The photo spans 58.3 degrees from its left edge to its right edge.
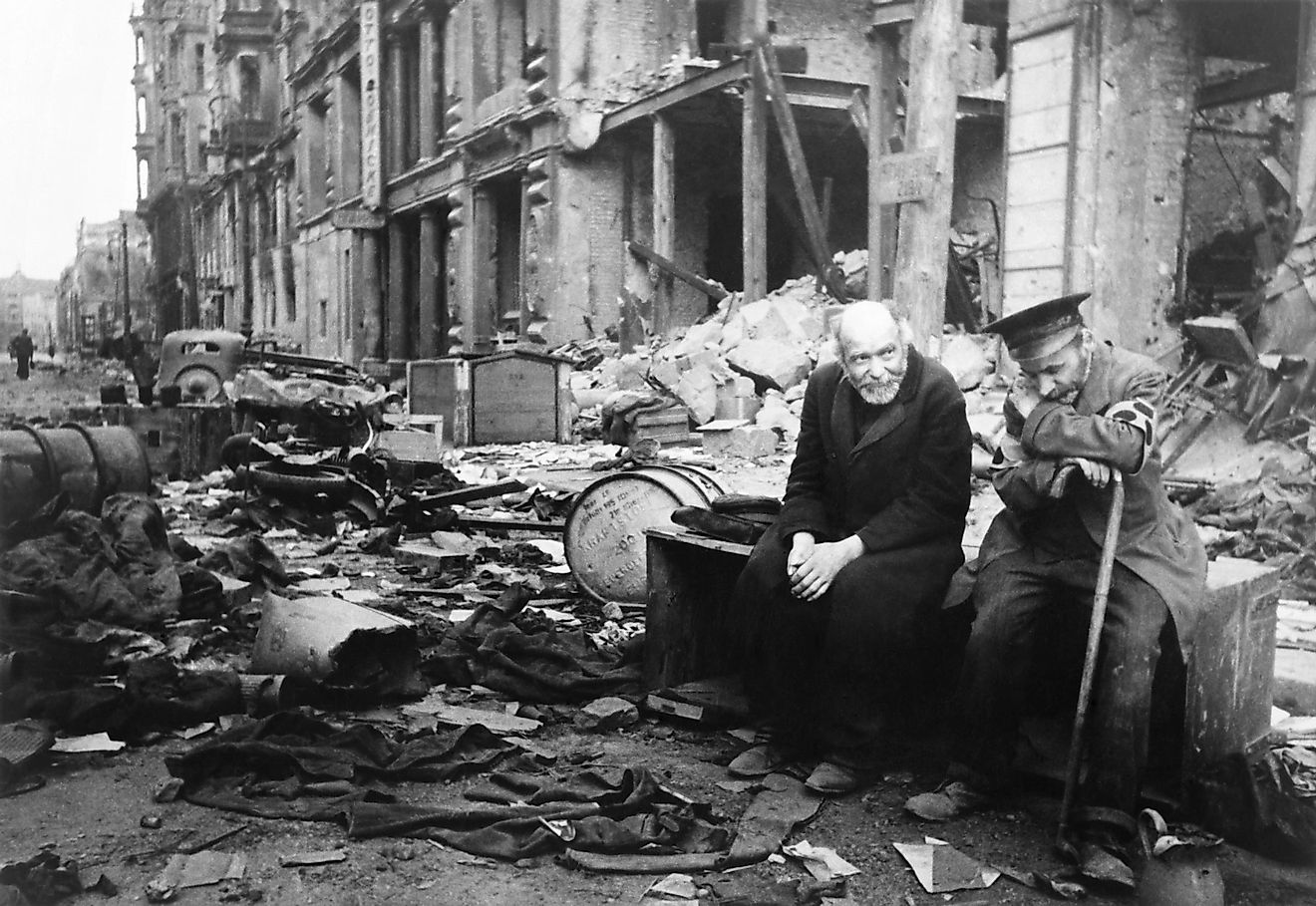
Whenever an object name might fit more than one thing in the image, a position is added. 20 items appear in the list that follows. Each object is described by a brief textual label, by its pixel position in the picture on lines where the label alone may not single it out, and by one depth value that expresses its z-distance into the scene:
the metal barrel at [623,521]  6.46
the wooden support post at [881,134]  13.44
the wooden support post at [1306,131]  9.15
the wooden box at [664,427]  14.60
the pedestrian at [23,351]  32.88
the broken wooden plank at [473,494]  10.27
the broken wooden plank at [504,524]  9.65
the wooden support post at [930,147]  9.89
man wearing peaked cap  3.64
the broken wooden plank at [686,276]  18.72
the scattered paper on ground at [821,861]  3.63
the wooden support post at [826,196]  19.20
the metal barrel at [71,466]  7.97
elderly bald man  4.32
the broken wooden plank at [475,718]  5.02
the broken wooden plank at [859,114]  16.59
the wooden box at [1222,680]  3.76
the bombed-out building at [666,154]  11.05
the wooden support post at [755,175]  15.73
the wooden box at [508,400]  15.73
